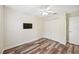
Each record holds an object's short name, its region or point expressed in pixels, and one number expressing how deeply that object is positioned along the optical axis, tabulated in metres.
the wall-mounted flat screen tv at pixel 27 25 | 2.64
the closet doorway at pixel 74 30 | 2.61
